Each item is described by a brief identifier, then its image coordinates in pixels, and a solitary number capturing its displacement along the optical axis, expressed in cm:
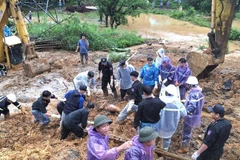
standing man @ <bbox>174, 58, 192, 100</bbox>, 772
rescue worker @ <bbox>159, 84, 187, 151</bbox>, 552
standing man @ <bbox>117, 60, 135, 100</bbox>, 824
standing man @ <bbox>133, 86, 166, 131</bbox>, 524
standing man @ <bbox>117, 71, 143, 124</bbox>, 668
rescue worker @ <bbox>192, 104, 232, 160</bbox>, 459
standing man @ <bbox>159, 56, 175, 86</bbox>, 824
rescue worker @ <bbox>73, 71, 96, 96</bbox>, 799
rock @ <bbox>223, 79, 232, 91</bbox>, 1020
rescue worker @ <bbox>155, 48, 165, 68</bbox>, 912
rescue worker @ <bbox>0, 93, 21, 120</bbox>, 746
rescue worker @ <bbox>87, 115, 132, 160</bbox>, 379
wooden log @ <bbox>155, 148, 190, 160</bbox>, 573
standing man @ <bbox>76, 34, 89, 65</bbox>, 1241
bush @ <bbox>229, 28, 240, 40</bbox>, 2462
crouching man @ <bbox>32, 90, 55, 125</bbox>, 679
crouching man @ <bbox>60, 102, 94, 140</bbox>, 595
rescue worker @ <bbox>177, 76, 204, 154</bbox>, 579
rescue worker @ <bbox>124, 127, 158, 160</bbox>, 360
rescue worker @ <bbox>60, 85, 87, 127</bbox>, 623
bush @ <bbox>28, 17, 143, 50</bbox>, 1664
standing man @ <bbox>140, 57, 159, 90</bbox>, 809
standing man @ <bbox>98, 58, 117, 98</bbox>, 886
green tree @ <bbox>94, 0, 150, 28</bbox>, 2245
